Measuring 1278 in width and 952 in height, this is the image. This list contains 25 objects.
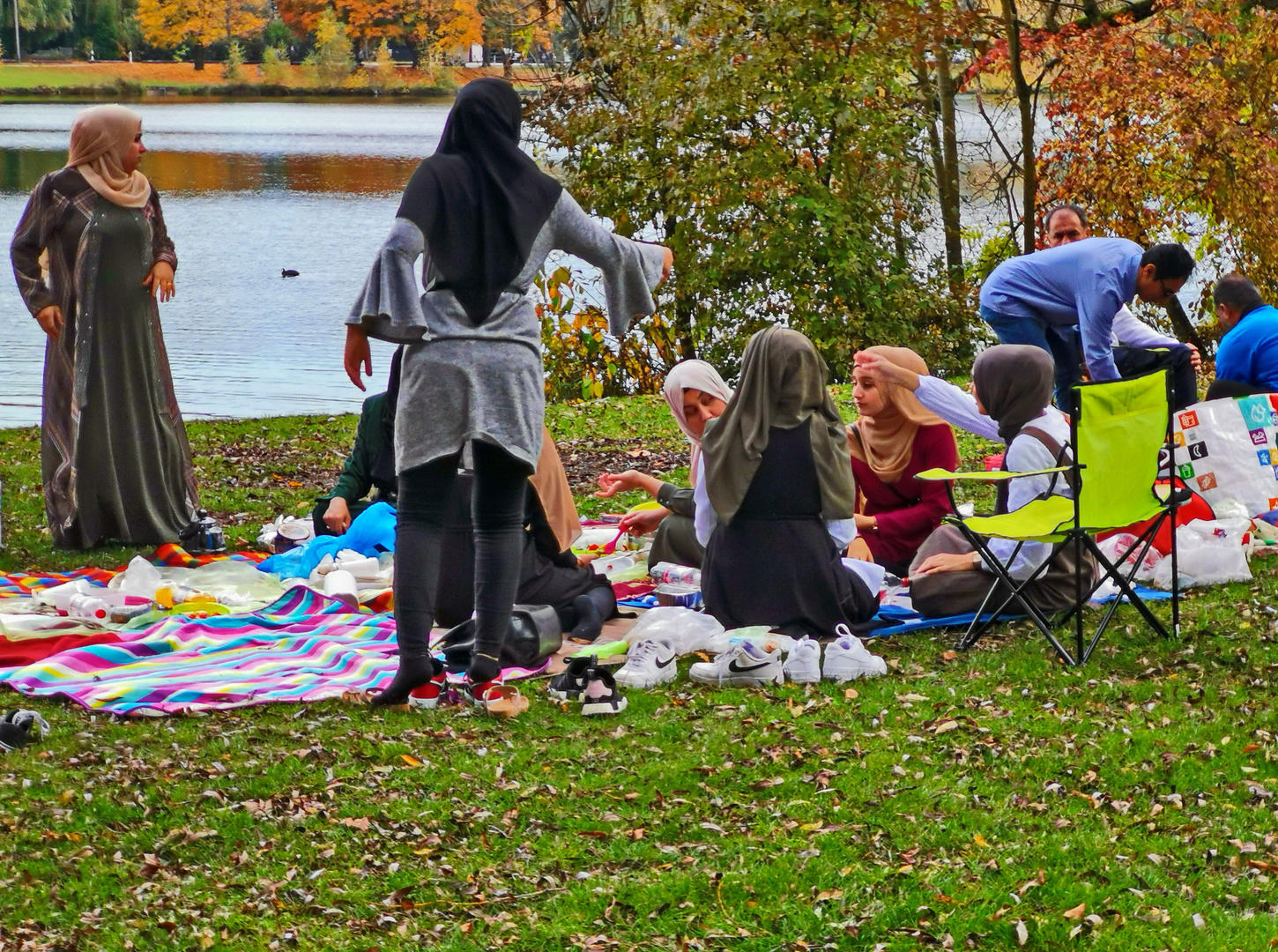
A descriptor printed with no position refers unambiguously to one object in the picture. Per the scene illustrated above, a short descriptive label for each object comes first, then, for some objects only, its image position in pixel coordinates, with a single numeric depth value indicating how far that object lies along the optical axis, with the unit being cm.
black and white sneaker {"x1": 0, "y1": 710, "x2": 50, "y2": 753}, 977
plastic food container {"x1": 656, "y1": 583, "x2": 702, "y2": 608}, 1332
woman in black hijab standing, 966
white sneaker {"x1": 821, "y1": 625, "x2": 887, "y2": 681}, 1111
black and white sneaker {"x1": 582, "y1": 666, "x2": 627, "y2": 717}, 1036
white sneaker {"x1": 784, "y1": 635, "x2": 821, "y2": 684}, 1107
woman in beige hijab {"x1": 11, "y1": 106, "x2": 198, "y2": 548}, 1588
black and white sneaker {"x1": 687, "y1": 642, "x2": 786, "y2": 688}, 1105
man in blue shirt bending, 1608
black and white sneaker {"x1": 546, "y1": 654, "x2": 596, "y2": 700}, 1077
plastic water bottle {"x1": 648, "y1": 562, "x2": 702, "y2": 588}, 1381
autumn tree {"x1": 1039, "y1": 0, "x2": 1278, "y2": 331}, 2828
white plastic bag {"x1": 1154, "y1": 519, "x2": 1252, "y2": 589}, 1327
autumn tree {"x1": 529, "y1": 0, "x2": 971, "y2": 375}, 2592
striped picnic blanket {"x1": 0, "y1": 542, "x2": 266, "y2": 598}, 1417
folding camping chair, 1108
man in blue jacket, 1586
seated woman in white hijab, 1304
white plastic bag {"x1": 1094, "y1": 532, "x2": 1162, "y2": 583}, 1337
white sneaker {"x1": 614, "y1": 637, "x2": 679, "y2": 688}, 1106
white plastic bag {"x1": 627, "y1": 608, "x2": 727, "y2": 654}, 1177
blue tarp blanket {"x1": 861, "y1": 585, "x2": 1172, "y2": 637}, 1235
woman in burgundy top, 1357
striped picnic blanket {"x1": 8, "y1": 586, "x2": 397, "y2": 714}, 1071
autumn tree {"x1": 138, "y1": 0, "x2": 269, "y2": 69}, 9069
